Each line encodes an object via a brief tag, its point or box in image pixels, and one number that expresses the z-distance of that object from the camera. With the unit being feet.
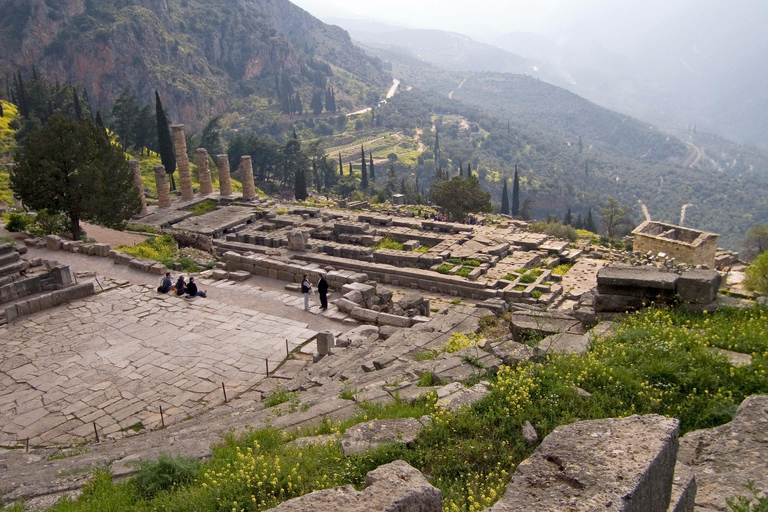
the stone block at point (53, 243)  63.41
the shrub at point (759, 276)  72.02
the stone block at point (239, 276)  58.59
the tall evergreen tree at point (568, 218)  202.18
